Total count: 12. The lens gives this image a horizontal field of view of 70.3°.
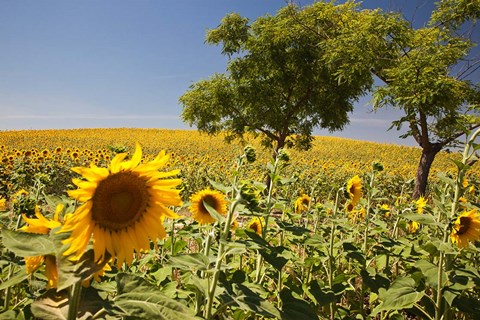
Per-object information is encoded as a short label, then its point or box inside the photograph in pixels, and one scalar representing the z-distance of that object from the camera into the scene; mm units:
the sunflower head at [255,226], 3285
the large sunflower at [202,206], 3082
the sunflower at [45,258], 1235
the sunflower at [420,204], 4070
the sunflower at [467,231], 2830
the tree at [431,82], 10531
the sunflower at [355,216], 5658
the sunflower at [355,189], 3986
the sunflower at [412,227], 4455
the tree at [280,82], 15039
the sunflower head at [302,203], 5116
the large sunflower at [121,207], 1100
